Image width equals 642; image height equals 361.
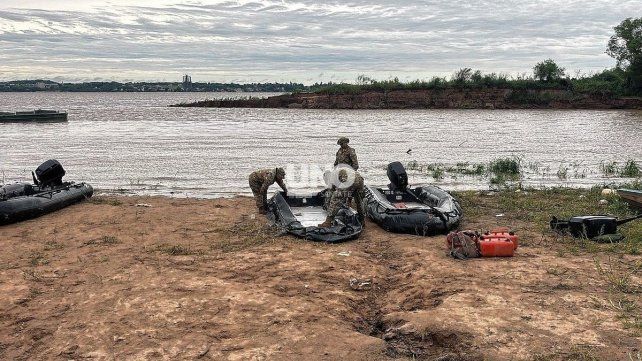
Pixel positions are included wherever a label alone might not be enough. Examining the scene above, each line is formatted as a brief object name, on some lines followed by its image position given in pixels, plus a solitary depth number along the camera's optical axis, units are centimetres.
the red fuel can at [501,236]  808
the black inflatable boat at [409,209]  959
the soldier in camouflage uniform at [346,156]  1138
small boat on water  4175
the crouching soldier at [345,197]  990
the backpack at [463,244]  799
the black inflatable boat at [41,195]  1070
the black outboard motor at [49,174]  1244
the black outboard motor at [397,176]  1192
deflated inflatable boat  922
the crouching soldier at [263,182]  1108
